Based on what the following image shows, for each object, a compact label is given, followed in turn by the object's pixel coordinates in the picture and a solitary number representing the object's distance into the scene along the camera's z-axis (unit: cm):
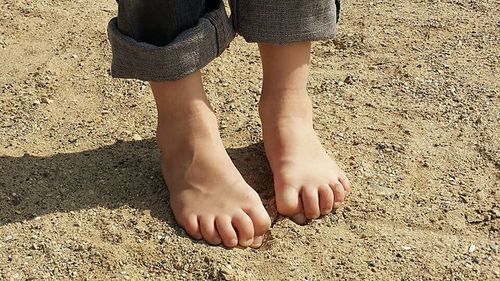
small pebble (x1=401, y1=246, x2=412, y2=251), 155
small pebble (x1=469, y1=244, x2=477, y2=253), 155
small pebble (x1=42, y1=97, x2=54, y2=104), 201
